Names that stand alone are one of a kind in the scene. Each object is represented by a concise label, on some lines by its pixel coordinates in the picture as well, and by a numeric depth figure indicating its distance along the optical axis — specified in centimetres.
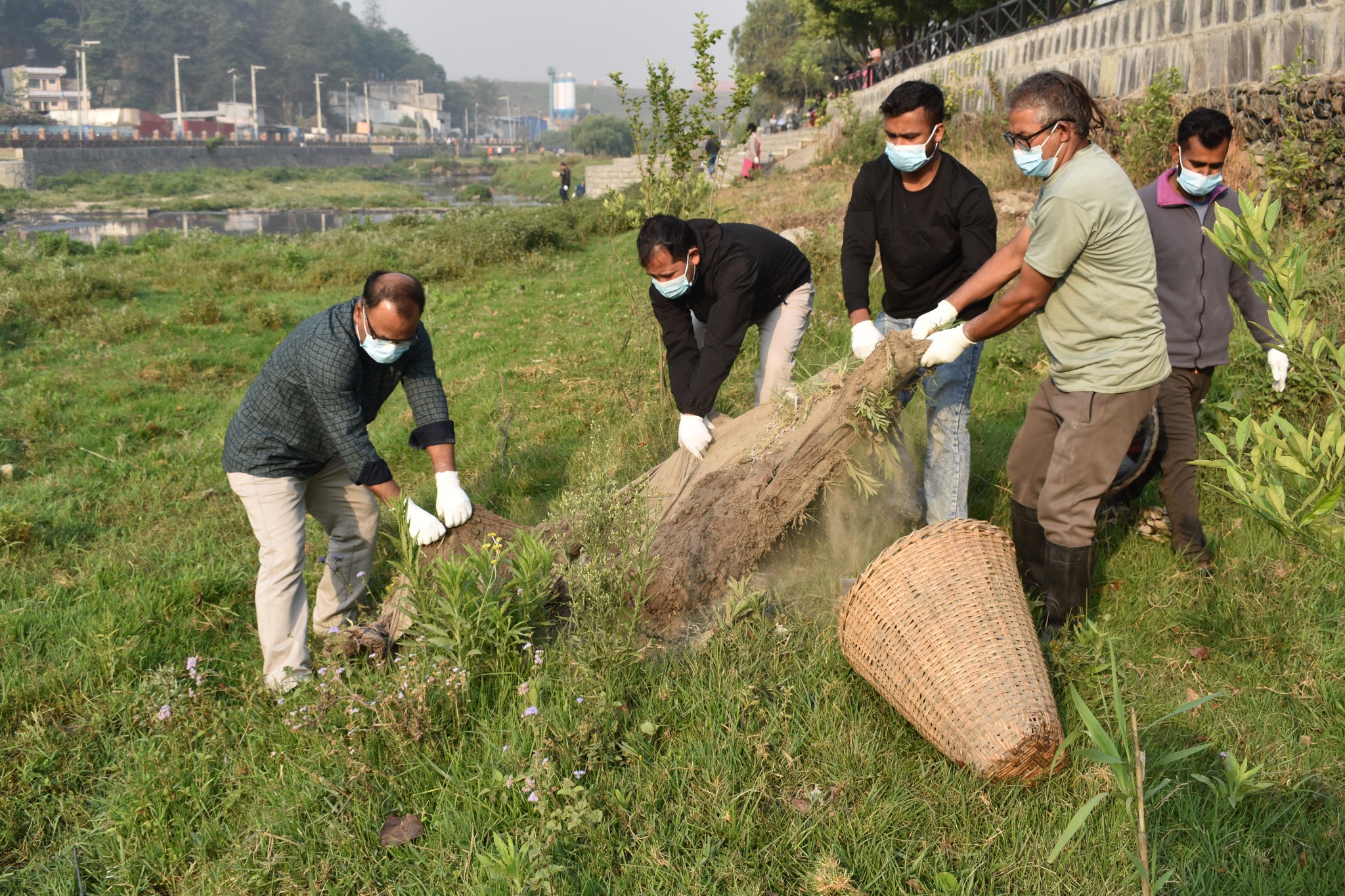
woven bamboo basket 262
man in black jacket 416
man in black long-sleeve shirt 378
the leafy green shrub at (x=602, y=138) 10412
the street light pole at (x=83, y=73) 8144
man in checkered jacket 355
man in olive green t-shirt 308
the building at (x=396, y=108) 14662
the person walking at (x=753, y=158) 2514
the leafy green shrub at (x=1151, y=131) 953
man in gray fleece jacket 394
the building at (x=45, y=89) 9656
